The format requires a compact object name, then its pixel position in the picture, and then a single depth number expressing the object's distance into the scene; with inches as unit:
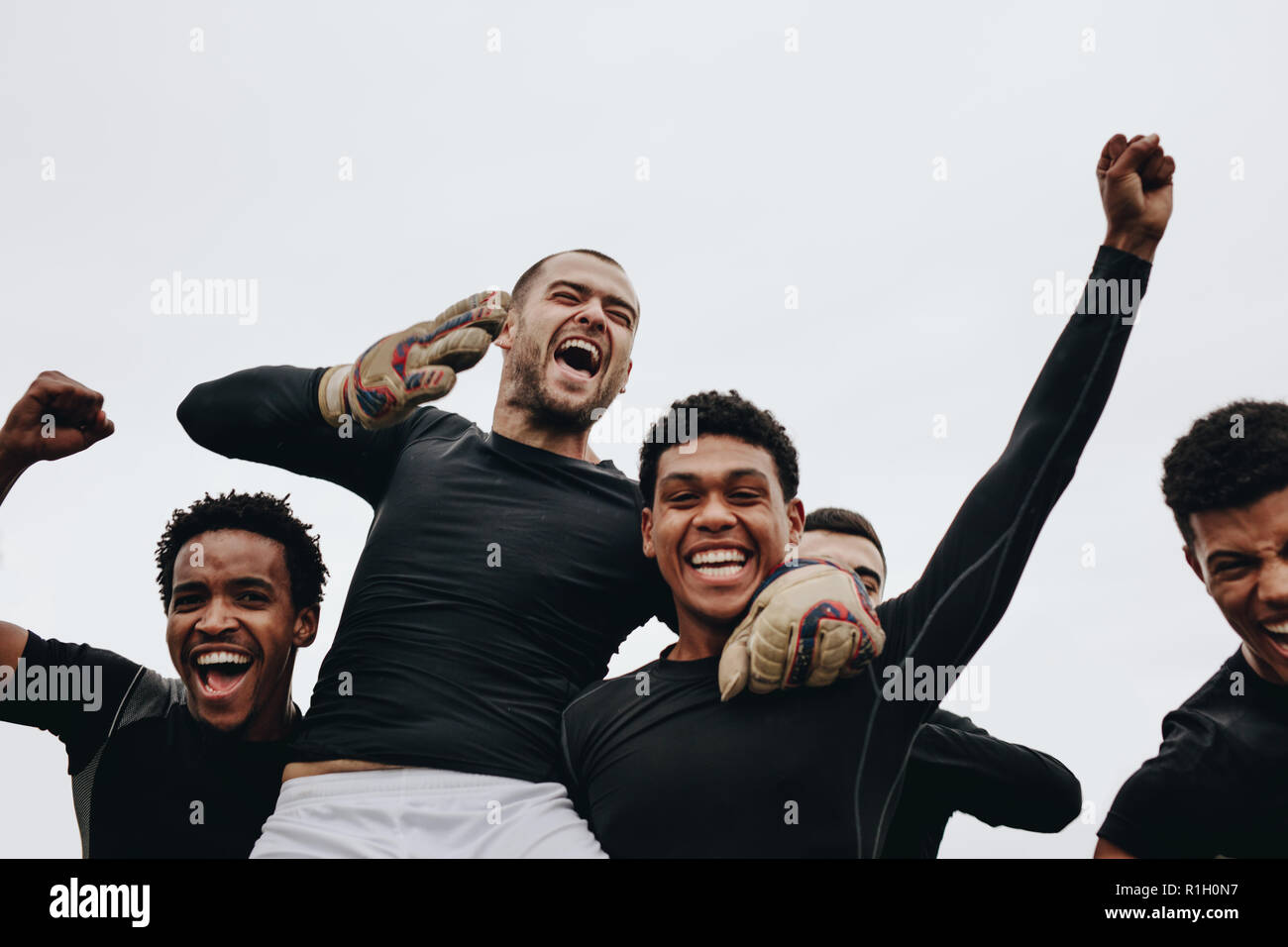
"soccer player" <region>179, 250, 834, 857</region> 163.0
